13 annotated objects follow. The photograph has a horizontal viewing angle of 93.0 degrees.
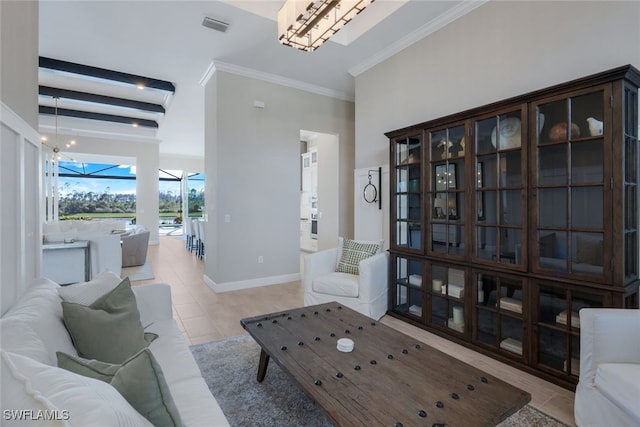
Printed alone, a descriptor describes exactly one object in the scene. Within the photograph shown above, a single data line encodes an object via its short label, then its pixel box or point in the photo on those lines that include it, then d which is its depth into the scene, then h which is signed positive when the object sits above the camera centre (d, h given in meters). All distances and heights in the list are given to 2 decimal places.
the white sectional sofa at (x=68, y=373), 0.68 -0.46
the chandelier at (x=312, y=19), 2.23 +1.53
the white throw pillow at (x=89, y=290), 1.72 -0.45
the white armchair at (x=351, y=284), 3.18 -0.78
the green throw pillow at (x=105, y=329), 1.45 -0.58
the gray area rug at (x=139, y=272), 5.36 -1.10
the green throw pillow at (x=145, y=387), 0.91 -0.53
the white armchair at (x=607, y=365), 1.50 -0.80
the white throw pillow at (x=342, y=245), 3.64 -0.40
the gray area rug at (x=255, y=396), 1.81 -1.22
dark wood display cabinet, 1.99 -0.05
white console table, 4.45 -0.73
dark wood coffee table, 1.25 -0.82
